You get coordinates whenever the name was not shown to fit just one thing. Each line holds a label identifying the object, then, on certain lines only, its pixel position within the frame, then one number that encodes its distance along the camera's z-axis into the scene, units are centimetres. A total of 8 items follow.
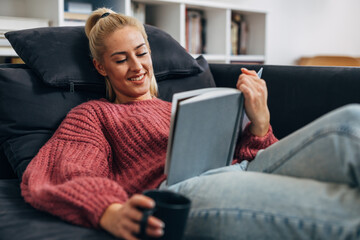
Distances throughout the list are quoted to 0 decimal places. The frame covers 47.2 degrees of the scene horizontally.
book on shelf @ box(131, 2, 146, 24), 252
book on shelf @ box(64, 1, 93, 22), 215
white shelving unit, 216
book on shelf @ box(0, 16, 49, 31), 195
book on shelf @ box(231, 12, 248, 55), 306
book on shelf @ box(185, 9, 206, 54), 280
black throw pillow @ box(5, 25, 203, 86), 130
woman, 78
